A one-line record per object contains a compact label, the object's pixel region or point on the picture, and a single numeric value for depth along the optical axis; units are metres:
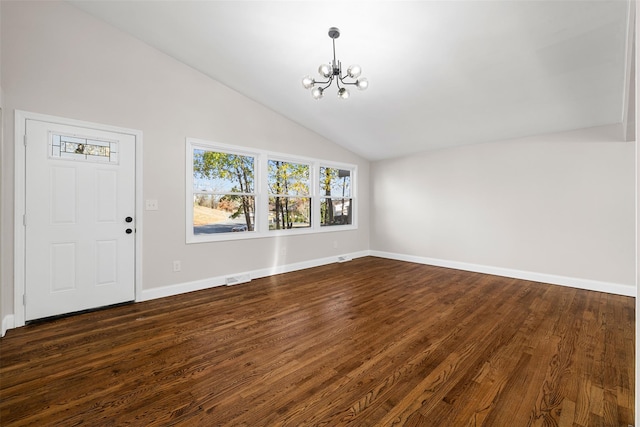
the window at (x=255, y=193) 4.09
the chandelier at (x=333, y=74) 2.66
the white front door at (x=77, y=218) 2.85
